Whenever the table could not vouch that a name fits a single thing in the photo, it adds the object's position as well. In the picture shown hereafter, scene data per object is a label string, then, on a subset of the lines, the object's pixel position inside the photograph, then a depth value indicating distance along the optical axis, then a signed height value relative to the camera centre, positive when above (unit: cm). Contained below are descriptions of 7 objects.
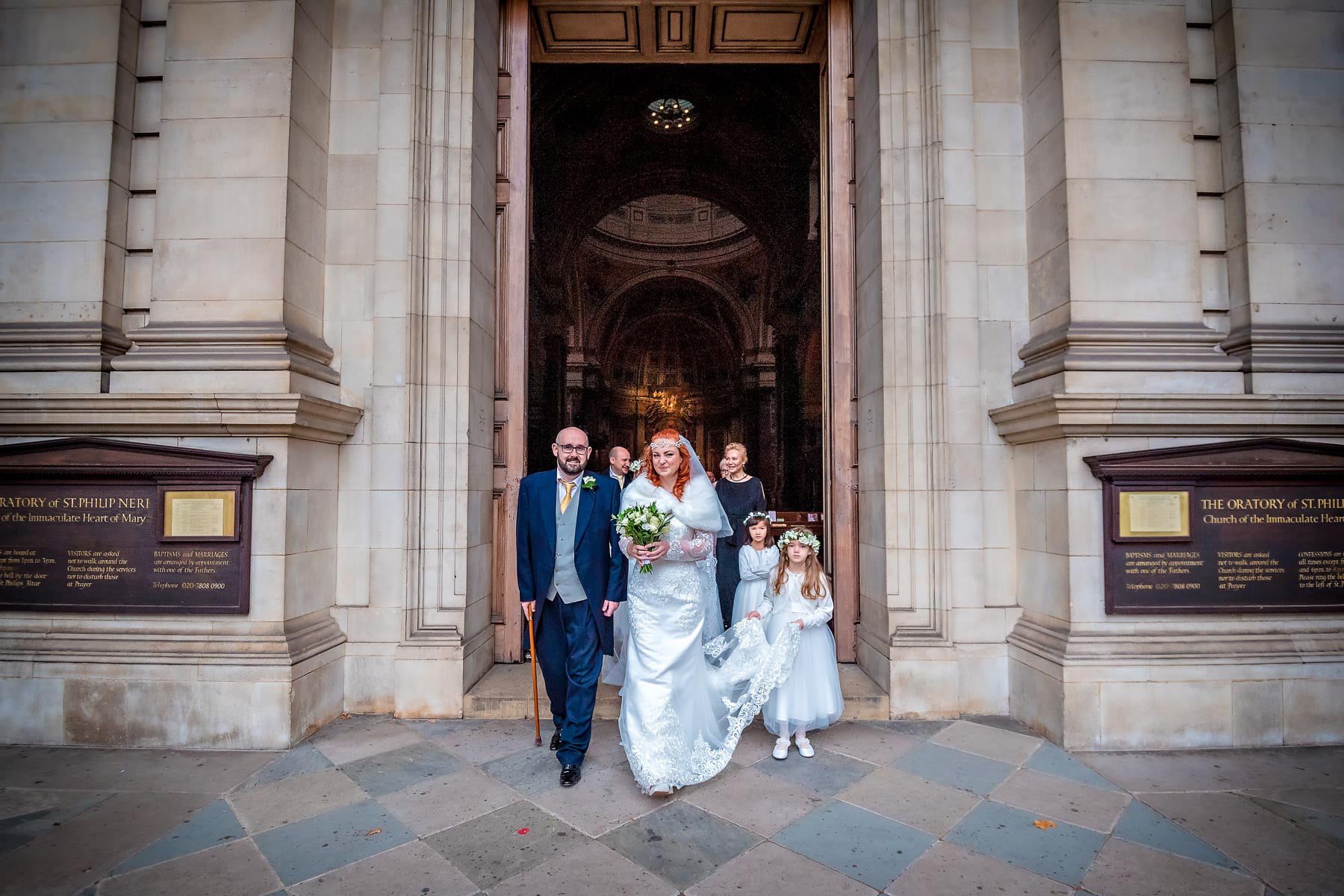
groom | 441 -56
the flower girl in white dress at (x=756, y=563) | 496 -58
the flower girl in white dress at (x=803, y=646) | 446 -110
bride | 398 -111
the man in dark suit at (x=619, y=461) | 667 +22
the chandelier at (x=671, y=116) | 1551 +862
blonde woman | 606 -17
